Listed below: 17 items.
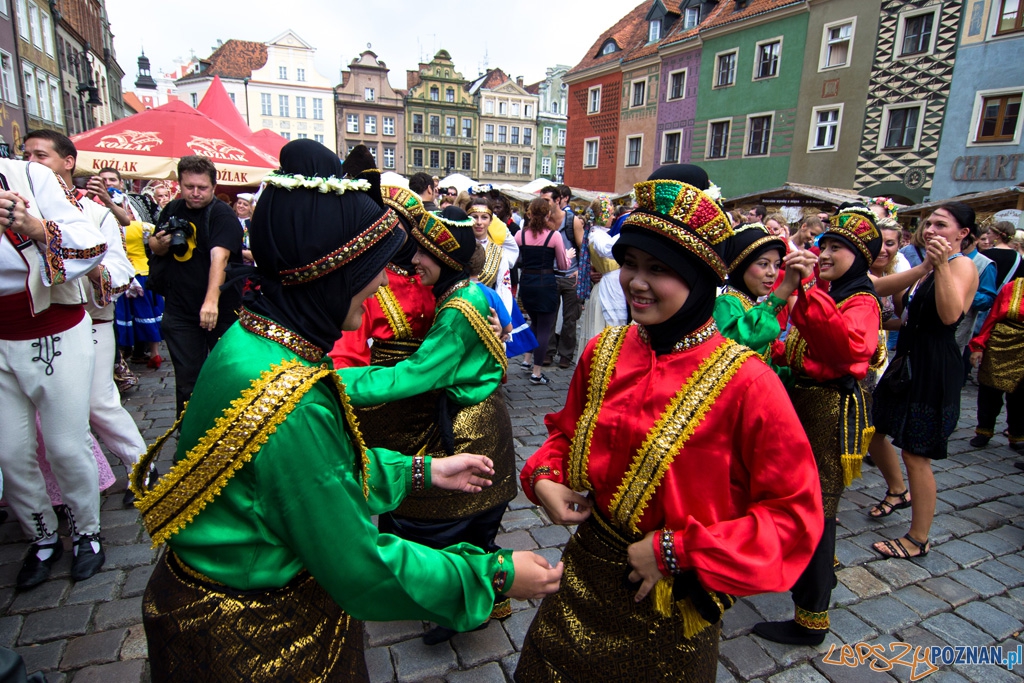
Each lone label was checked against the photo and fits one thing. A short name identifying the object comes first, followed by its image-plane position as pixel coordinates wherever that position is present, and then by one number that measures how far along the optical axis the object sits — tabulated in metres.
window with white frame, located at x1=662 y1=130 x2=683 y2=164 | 27.73
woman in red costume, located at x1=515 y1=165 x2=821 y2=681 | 1.53
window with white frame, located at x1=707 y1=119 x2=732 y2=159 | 25.28
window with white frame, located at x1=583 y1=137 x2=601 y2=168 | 32.88
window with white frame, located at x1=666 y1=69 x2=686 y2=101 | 26.98
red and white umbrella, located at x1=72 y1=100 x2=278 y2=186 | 8.56
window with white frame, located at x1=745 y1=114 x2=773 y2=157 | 23.53
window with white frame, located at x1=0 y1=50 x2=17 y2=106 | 21.36
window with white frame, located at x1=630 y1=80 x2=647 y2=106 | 29.14
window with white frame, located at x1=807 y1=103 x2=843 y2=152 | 21.03
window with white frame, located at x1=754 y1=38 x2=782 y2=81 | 22.91
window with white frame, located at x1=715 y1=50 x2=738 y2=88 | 24.64
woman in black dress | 3.55
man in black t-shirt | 4.57
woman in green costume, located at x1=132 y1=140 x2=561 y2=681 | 1.25
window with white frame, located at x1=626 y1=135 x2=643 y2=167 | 29.82
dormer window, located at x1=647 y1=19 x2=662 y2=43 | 29.53
